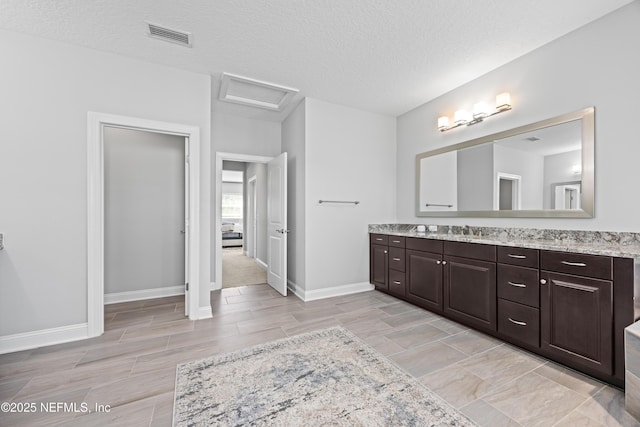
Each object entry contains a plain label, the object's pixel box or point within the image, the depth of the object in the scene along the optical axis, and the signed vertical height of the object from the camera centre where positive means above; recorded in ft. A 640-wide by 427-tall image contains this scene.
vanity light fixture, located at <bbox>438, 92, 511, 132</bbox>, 8.98 +3.74
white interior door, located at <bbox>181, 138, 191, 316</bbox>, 9.46 -0.77
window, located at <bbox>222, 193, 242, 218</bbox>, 38.52 +0.96
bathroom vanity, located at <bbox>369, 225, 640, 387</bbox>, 5.59 -2.11
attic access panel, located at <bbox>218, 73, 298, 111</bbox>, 10.18 +5.08
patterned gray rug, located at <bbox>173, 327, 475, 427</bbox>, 4.77 -3.78
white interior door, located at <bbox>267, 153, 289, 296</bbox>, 12.20 -0.61
